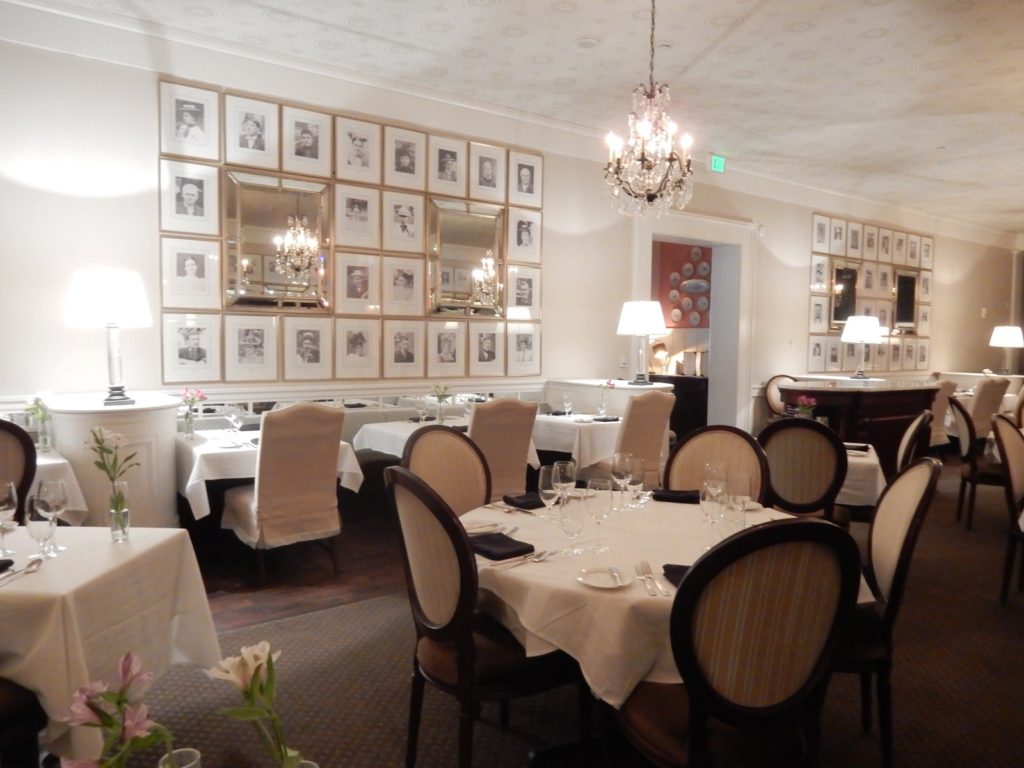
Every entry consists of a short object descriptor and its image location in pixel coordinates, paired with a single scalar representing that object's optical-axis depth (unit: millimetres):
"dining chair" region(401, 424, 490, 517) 2680
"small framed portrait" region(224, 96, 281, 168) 4684
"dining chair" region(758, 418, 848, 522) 3432
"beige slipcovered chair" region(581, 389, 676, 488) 4633
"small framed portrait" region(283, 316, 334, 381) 5000
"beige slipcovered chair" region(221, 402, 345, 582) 3539
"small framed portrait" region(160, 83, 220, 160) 4461
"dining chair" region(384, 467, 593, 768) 1794
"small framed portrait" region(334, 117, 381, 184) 5117
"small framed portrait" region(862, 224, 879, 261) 9141
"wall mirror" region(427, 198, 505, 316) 5613
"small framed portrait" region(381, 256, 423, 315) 5391
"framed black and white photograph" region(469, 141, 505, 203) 5766
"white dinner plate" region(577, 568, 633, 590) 1736
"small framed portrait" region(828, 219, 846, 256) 8719
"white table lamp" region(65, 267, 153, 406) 3717
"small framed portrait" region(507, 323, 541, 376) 6082
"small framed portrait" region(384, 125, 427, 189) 5336
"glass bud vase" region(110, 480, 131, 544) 2031
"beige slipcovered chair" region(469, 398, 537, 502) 4125
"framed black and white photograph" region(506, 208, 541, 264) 6016
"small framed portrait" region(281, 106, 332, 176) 4902
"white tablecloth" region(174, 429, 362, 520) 3680
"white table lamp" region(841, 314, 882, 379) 7418
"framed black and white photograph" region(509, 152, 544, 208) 5996
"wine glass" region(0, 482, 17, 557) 1915
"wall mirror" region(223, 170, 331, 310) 4738
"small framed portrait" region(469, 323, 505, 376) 5871
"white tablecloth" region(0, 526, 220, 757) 1667
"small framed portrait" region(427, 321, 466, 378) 5645
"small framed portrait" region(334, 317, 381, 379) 5215
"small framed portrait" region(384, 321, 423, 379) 5430
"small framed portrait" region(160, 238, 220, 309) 4531
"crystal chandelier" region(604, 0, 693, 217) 3939
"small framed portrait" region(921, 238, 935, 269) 9930
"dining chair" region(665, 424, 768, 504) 2992
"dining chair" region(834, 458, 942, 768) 1988
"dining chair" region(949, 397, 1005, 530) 4902
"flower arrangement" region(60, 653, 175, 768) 664
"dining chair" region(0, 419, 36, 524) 2920
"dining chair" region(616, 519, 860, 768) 1447
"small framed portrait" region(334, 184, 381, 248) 5141
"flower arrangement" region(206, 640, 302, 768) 722
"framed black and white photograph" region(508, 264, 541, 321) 6051
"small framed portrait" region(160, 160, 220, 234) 4492
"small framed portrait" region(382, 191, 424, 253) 5359
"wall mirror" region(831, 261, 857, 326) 8797
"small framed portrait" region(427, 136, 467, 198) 5562
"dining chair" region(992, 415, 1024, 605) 3672
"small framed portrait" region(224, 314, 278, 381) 4781
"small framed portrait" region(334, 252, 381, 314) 5172
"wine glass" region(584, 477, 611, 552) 2000
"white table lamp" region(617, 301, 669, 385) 5914
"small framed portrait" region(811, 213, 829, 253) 8508
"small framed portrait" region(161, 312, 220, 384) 4562
